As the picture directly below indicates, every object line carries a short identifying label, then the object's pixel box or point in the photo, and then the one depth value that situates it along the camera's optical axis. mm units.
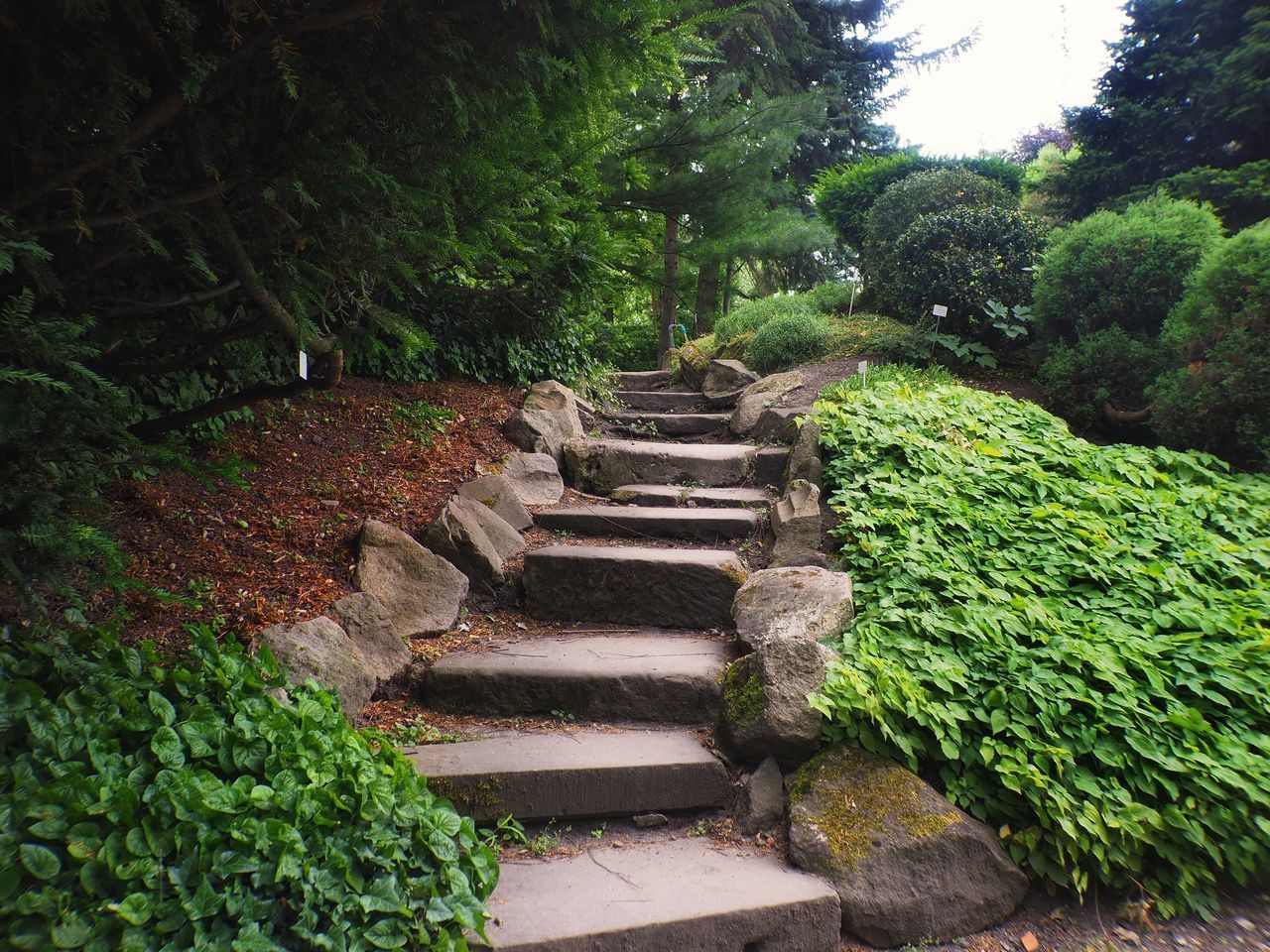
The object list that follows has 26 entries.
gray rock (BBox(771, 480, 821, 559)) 3906
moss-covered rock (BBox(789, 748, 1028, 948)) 2430
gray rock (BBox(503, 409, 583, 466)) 5188
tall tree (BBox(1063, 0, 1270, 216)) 7855
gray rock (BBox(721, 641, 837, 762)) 2730
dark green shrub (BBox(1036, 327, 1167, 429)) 5410
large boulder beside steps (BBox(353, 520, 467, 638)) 3420
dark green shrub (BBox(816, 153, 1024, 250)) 9312
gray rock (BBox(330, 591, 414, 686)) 3129
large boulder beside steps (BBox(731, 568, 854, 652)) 3025
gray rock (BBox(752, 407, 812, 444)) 5289
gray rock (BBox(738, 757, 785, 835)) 2691
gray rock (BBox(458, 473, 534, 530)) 4383
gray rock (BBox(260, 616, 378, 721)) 2736
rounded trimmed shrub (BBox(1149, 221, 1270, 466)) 4539
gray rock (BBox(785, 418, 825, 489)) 4410
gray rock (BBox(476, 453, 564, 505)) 4773
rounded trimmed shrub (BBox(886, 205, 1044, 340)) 7152
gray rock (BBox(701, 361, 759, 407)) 7227
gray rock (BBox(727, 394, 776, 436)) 6094
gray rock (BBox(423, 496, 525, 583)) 3814
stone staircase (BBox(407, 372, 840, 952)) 2254
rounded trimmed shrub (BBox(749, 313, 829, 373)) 7562
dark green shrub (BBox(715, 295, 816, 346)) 8922
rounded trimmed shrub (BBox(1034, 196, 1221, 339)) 5523
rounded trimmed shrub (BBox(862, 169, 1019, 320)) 7910
